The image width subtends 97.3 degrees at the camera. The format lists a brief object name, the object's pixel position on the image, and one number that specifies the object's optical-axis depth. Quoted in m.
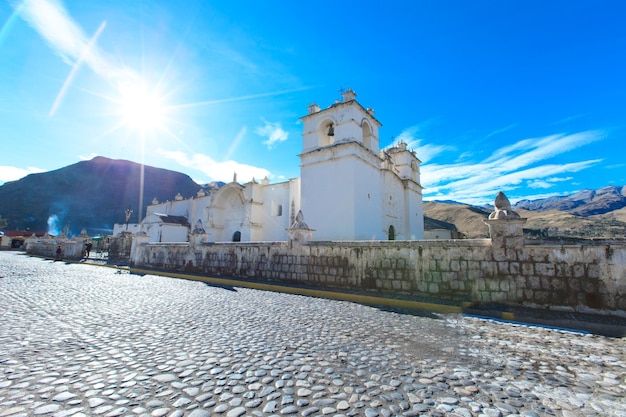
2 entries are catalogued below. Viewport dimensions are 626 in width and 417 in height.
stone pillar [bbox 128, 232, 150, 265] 16.55
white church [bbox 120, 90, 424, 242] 16.50
